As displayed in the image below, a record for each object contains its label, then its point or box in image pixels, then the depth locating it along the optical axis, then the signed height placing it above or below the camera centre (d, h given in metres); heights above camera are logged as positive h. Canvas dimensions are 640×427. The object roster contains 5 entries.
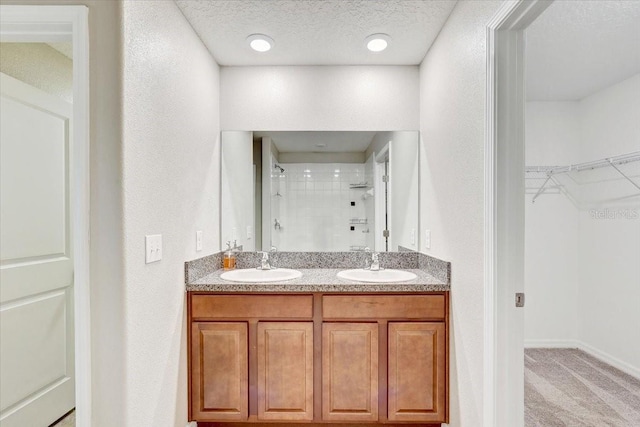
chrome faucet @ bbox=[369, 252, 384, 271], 2.27 -0.36
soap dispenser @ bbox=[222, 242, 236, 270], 2.37 -0.35
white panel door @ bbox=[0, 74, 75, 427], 1.84 -0.28
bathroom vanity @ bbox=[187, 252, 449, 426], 1.90 -0.80
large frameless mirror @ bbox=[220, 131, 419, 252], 2.45 +0.15
